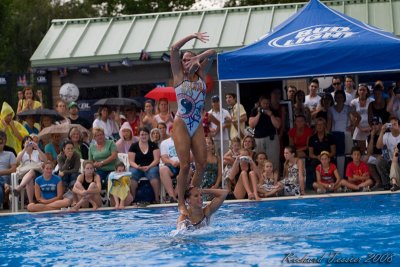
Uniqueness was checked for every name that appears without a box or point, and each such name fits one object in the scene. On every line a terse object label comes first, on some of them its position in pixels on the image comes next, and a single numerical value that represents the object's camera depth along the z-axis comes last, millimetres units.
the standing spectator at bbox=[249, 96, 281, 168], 15219
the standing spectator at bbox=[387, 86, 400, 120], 15297
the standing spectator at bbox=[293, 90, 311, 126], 16000
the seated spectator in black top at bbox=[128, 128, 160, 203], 14070
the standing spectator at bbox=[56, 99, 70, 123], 16500
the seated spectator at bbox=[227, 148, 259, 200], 13648
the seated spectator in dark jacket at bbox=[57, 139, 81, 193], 14055
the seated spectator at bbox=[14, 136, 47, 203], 13883
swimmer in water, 9836
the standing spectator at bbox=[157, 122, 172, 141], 14897
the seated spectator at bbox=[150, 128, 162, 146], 14570
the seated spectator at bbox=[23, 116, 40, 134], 15906
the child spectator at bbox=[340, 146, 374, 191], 13875
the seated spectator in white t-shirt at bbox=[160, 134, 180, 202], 13875
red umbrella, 17188
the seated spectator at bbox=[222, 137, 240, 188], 14188
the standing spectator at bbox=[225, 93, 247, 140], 15680
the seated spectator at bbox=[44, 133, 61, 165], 14812
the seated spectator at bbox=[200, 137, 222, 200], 14312
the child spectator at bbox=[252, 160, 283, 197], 13828
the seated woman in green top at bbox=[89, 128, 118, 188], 14172
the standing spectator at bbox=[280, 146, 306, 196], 13867
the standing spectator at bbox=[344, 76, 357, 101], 16594
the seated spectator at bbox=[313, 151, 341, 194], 13945
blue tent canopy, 13531
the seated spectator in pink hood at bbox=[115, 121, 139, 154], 14953
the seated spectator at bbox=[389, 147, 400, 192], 13602
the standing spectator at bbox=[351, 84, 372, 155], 15196
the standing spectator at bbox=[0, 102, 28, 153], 15305
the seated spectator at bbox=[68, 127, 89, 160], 14734
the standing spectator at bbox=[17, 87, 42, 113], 16328
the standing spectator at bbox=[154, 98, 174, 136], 15672
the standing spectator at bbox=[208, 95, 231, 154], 15477
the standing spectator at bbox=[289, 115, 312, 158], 15102
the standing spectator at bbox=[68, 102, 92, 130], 16000
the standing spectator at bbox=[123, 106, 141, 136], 16188
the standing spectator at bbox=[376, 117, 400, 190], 13938
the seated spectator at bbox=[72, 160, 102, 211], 13523
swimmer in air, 10273
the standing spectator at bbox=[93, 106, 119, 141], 15883
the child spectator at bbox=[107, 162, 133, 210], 13625
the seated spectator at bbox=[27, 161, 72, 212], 13656
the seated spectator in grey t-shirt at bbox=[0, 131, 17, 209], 14305
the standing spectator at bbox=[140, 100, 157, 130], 15789
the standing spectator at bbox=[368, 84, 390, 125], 15250
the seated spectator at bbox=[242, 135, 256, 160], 14312
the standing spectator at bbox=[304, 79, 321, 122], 16469
